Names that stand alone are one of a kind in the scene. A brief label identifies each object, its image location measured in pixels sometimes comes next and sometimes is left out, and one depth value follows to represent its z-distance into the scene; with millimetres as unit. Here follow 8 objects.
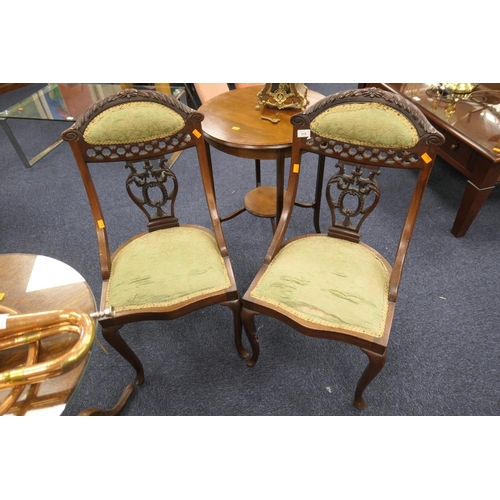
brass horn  769
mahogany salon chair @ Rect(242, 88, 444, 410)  1114
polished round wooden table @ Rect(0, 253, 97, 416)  811
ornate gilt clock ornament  1695
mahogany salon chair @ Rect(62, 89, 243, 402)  1205
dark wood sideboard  1814
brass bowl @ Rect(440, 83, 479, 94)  2221
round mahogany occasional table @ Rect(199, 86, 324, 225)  1518
